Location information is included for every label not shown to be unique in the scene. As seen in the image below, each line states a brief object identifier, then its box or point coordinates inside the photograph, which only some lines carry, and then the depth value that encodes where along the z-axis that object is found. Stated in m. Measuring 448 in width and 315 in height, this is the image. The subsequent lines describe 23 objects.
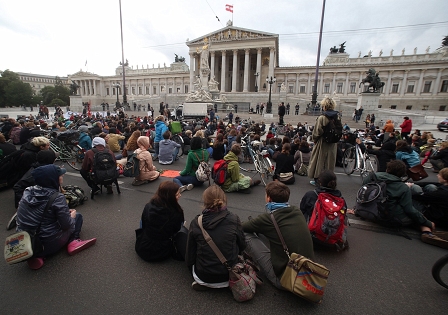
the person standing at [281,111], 20.45
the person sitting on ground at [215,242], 2.44
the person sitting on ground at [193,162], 5.82
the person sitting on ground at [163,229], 2.85
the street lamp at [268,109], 28.81
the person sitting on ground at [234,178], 5.69
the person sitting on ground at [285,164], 6.59
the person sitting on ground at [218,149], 8.62
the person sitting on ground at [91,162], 5.27
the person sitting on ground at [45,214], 2.87
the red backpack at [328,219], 3.20
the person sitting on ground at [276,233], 2.44
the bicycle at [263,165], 6.94
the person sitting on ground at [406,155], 5.89
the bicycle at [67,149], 8.54
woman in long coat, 5.33
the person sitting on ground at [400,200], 3.83
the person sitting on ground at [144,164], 6.39
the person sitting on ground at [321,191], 3.33
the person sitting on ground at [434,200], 3.88
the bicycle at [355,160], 7.21
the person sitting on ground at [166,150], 8.94
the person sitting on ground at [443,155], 6.23
